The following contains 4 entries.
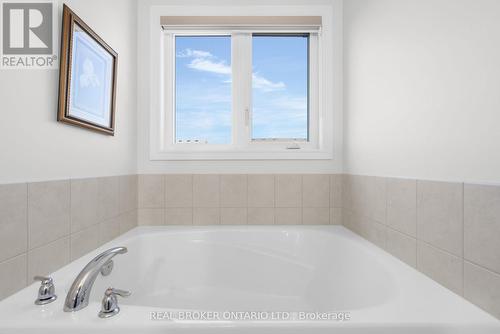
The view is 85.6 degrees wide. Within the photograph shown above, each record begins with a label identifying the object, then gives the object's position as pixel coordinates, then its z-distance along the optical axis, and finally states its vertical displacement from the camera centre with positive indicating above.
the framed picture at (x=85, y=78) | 1.12 +0.43
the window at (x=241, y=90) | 2.06 +0.62
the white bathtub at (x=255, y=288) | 0.69 -0.45
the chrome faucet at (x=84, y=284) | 0.75 -0.34
